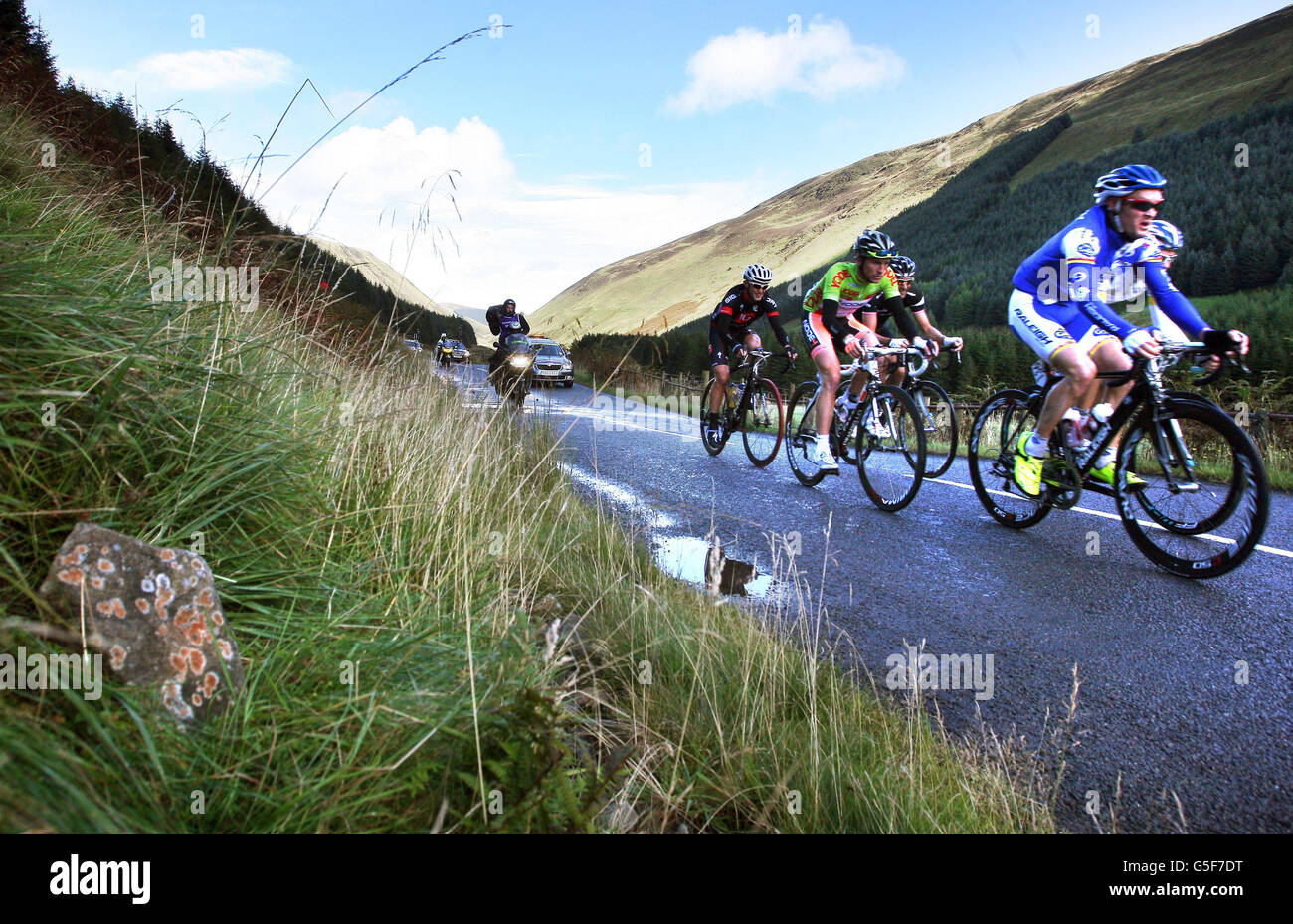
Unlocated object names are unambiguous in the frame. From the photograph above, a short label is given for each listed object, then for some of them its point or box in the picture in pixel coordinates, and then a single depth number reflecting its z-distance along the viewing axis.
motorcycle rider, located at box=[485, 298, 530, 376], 14.07
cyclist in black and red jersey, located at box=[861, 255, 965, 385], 7.75
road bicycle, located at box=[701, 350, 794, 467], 9.66
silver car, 26.49
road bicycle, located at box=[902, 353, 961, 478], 7.17
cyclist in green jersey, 7.83
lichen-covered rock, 1.60
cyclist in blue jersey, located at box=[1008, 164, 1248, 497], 5.11
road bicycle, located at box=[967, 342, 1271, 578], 4.41
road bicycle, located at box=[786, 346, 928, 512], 6.99
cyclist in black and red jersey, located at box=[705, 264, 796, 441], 10.02
